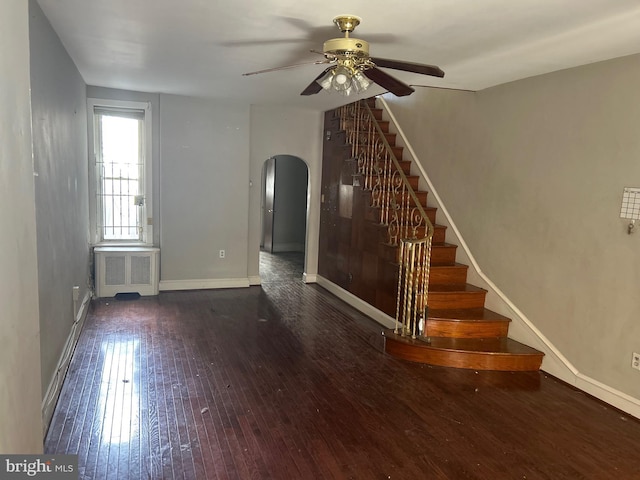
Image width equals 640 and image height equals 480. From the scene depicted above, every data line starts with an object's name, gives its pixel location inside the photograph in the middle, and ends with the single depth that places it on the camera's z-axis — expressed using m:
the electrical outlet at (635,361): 3.37
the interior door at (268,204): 9.47
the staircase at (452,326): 4.16
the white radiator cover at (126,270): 5.93
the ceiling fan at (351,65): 2.79
